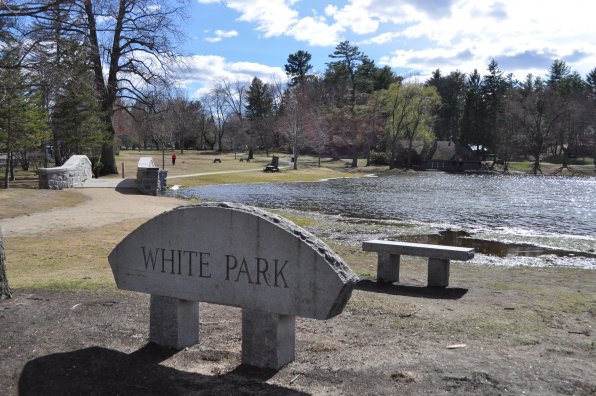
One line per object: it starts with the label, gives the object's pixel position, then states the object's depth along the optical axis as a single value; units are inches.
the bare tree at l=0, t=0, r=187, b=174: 1235.2
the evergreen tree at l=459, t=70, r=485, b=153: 3282.5
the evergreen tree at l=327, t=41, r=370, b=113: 3612.2
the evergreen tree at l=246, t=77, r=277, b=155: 3978.8
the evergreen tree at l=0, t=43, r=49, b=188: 925.8
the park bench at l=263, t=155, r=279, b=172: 2094.2
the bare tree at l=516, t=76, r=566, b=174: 2861.7
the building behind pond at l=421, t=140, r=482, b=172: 2903.5
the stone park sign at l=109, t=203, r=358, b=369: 157.5
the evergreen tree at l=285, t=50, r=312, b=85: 4013.3
